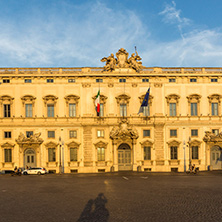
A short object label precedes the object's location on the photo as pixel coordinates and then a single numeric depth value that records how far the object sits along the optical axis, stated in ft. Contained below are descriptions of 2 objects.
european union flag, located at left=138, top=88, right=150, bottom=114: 132.85
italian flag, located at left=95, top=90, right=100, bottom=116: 134.00
